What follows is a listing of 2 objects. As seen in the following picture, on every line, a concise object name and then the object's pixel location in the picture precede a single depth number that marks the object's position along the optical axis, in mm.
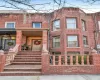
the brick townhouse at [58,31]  9115
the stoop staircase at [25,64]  4693
